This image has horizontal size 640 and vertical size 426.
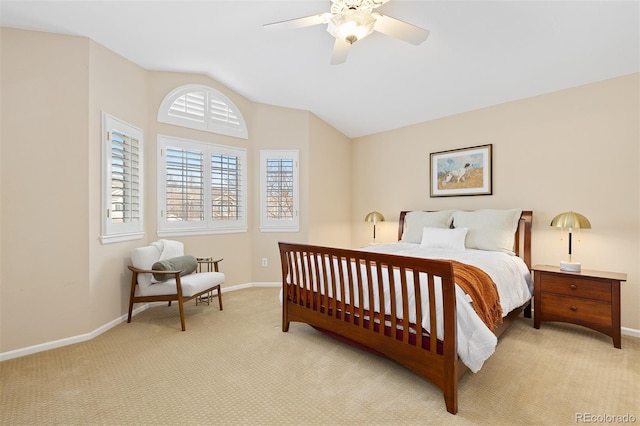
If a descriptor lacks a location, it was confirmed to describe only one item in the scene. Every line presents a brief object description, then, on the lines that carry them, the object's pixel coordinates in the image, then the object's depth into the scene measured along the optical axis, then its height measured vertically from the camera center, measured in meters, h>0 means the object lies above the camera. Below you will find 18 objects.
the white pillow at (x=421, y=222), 3.95 -0.11
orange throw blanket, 2.06 -0.56
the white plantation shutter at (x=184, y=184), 3.93 +0.41
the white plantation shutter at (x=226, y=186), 4.34 +0.41
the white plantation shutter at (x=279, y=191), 4.73 +0.37
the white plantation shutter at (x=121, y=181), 3.04 +0.37
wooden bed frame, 1.81 -0.75
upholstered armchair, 3.09 -0.69
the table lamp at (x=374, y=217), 4.68 -0.05
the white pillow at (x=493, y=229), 3.38 -0.18
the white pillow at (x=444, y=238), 3.46 -0.28
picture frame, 3.89 +0.57
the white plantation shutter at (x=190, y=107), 3.97 +1.45
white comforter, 1.85 -0.63
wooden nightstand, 2.65 -0.79
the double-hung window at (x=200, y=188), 3.90 +0.38
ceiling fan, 2.08 +1.35
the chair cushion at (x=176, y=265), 3.11 -0.54
